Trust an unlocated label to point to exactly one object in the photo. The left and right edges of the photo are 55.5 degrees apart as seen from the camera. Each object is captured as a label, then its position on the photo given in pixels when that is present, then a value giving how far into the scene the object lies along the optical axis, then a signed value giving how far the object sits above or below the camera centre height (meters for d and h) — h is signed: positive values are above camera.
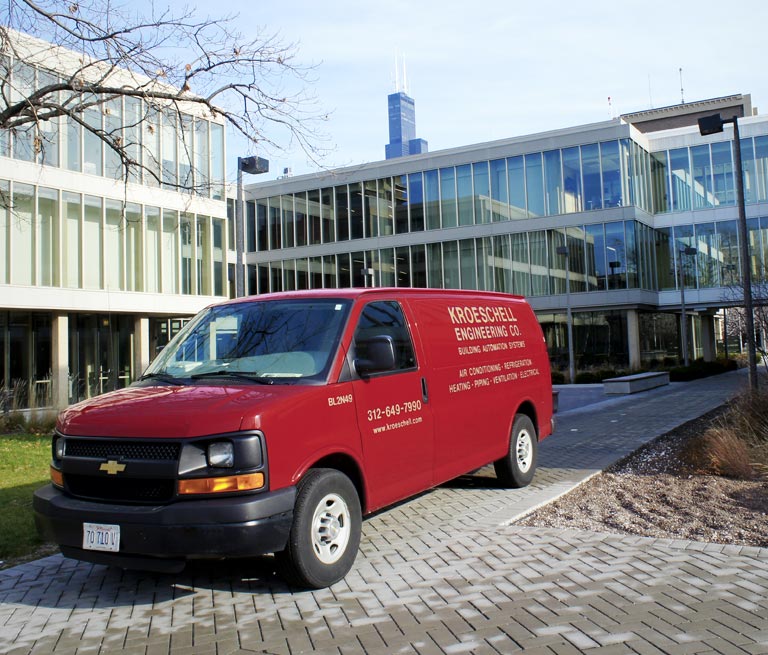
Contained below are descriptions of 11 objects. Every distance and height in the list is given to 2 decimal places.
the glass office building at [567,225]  38.78 +7.30
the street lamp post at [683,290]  37.47 +3.02
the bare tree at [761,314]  13.20 +0.57
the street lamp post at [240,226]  13.65 +3.02
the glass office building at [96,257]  25.09 +4.21
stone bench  23.94 -1.17
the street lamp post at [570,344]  31.33 +0.30
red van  4.60 -0.53
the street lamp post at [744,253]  14.27 +2.00
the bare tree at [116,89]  10.40 +4.23
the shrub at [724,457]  8.36 -1.33
